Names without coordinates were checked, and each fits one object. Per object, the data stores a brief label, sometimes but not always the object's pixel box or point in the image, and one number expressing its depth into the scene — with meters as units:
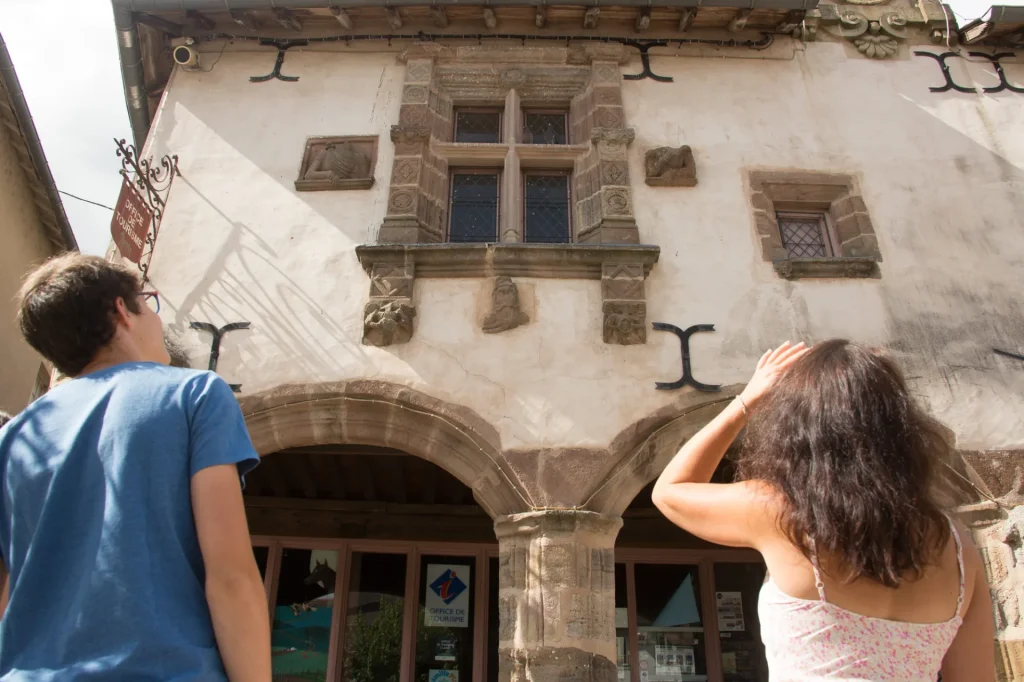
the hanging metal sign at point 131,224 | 4.36
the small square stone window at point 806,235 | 5.11
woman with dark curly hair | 1.13
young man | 1.04
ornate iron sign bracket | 4.71
